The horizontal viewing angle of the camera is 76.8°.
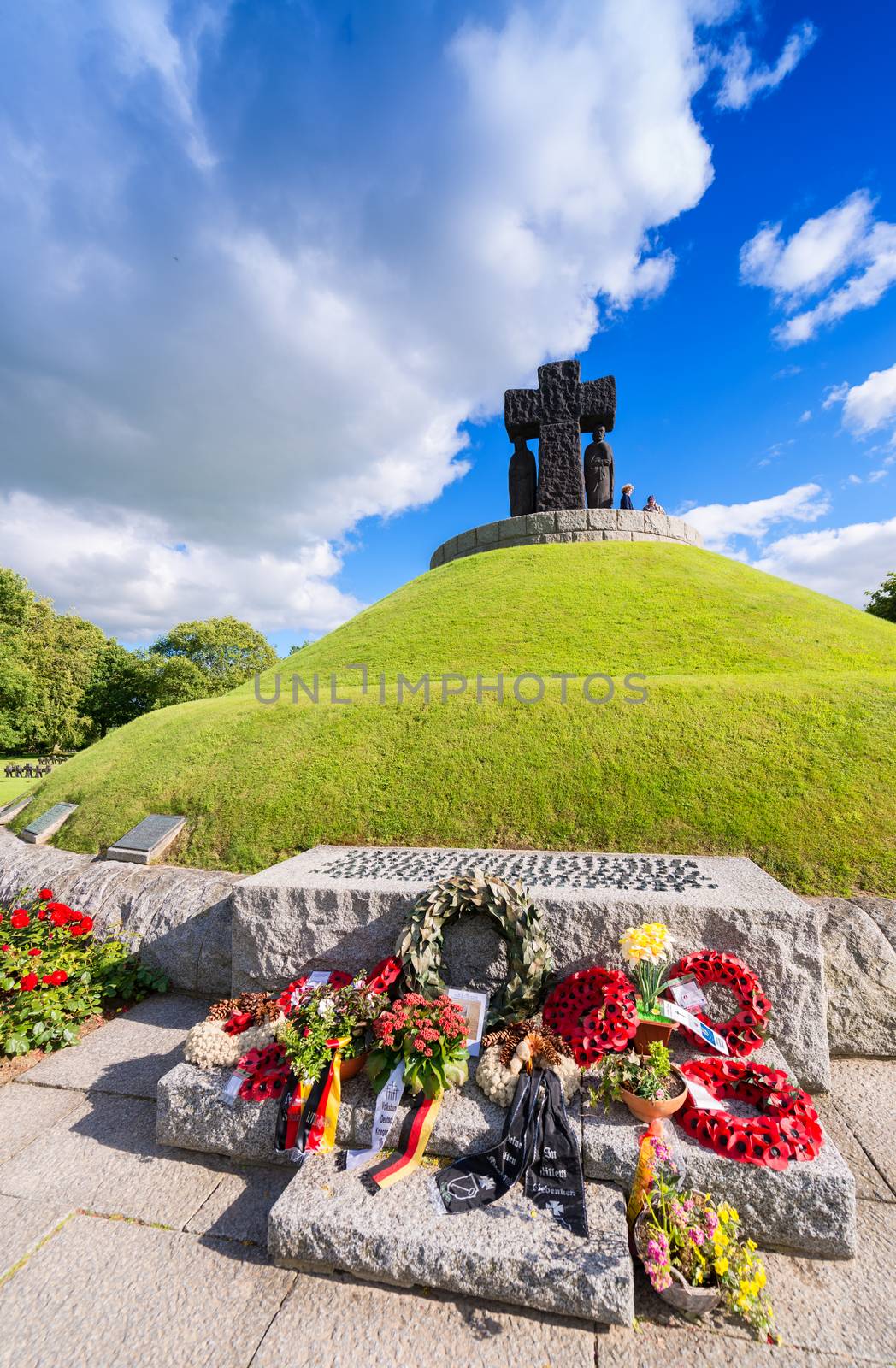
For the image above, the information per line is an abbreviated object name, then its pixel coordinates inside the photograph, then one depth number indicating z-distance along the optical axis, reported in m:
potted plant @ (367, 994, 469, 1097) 3.83
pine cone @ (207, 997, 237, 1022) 4.84
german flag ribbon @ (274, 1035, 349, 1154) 3.72
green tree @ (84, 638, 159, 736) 44.81
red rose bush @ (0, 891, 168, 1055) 5.38
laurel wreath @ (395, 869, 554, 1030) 4.48
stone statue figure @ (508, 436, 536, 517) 21.14
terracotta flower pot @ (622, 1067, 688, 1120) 3.50
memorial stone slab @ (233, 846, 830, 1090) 4.55
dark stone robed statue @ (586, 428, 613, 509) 20.70
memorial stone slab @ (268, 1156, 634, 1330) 2.80
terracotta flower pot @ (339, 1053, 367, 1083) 4.08
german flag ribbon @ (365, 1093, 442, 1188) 3.38
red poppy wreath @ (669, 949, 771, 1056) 4.28
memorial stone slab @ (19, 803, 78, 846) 9.63
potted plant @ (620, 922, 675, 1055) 4.12
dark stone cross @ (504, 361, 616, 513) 20.28
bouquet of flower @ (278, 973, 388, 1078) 3.96
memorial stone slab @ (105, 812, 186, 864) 7.95
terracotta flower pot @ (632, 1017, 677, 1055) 4.10
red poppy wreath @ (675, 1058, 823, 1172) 3.25
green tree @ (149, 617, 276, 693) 48.94
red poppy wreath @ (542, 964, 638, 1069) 3.98
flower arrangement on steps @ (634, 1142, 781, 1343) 2.76
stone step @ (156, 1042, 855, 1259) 3.15
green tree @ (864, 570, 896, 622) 37.91
